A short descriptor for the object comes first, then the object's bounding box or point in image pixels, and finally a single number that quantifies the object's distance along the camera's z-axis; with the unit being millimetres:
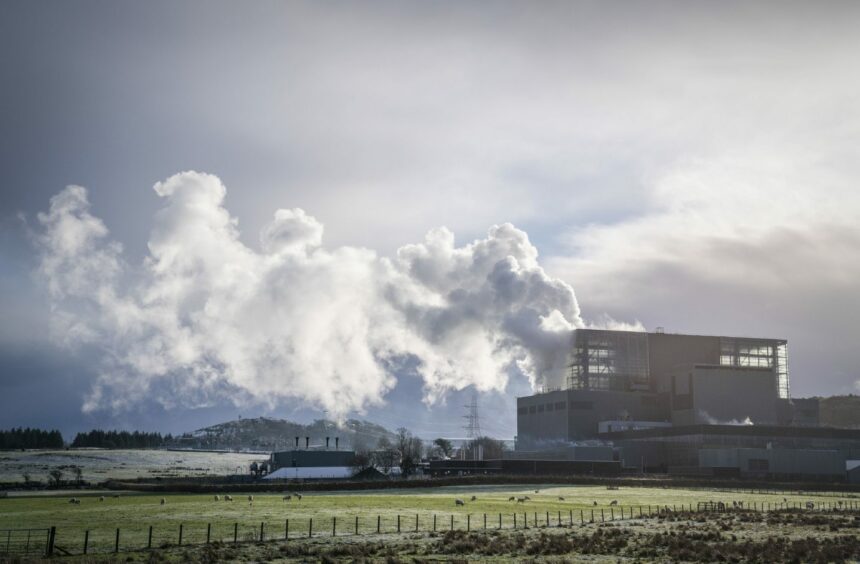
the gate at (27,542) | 49531
